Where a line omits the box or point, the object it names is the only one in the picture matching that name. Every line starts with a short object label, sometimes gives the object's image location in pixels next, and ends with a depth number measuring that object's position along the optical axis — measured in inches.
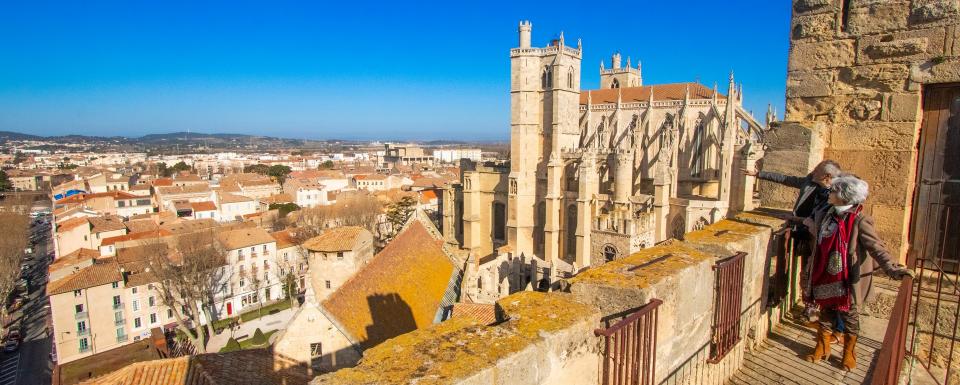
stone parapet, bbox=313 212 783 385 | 99.5
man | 171.0
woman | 143.6
